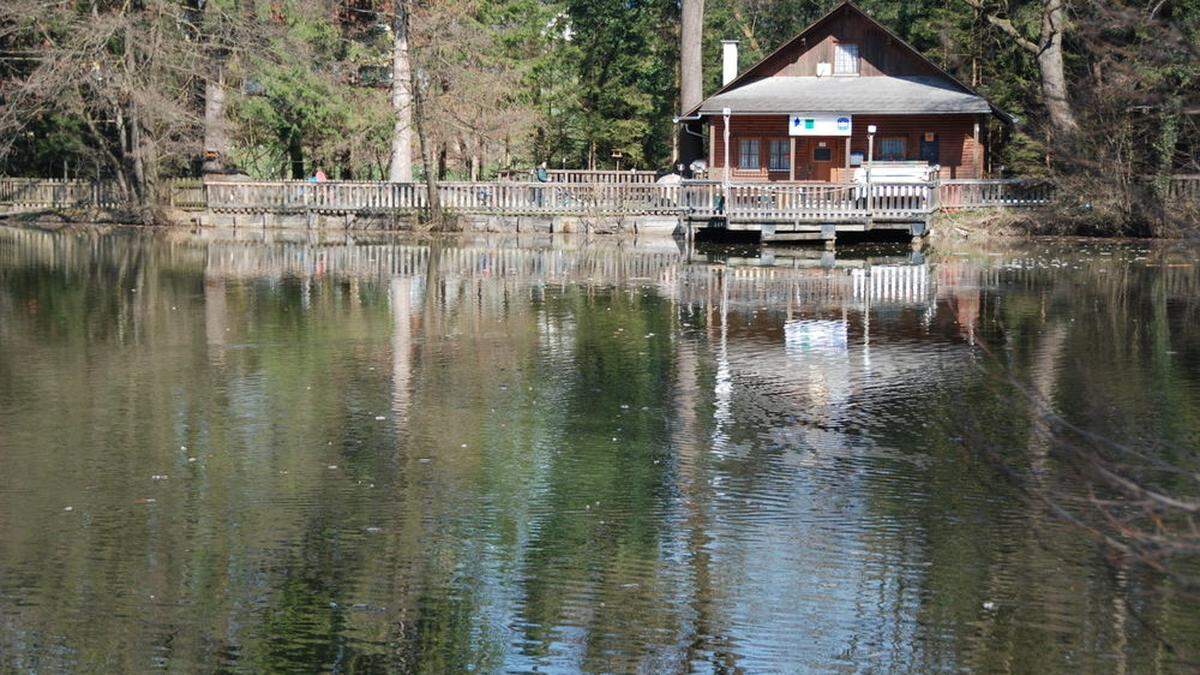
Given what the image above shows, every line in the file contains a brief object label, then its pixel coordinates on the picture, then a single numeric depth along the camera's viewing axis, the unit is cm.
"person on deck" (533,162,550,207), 4391
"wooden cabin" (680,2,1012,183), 4488
